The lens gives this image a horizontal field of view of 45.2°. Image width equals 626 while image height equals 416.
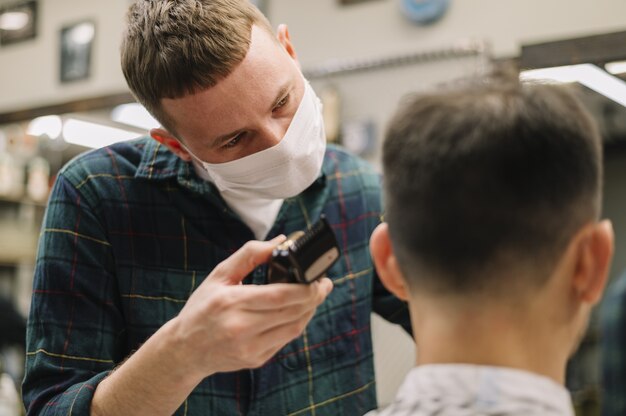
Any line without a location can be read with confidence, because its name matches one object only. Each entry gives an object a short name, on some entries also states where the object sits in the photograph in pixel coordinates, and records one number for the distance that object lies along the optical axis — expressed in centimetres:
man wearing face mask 117
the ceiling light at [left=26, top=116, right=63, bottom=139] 517
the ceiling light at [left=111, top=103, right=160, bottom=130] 460
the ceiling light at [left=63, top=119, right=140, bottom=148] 473
